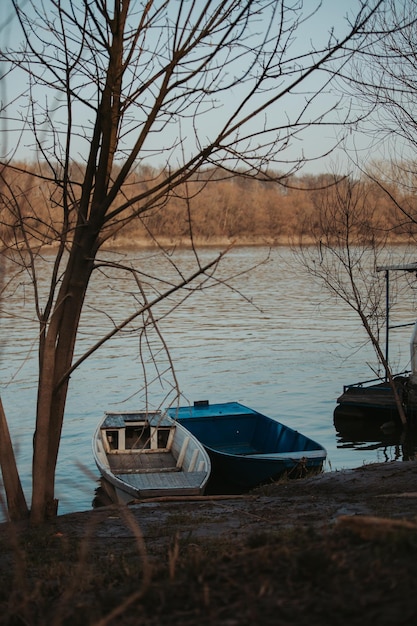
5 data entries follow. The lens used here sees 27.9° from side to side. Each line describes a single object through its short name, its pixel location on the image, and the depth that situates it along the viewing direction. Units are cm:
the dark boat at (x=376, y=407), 1877
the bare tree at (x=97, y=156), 618
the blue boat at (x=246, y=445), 1307
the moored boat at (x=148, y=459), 1151
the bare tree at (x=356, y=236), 1648
